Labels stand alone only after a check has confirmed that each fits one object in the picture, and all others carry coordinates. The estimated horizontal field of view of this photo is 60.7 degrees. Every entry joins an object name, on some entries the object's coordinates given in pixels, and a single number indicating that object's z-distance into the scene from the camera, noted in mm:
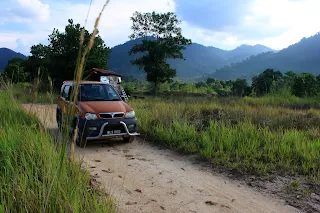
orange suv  7059
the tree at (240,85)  33625
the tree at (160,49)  31359
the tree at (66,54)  22250
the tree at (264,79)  27359
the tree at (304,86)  19875
